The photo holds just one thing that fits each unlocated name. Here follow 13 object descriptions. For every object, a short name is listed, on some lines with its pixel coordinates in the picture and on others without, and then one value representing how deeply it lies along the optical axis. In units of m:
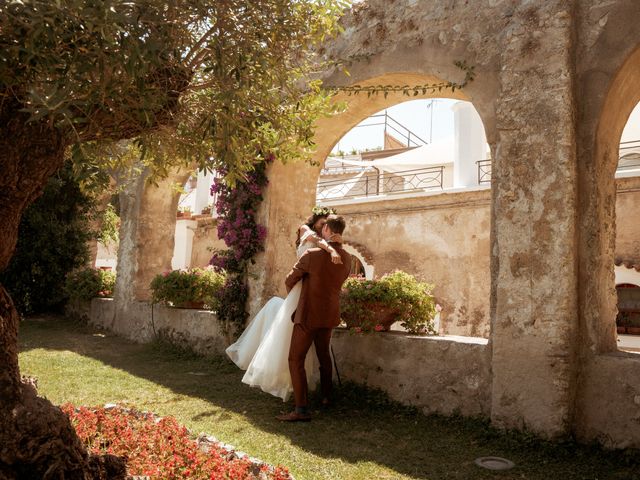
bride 5.25
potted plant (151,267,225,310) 8.62
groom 5.00
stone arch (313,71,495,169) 5.60
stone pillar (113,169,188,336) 10.34
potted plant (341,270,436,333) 5.61
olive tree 2.01
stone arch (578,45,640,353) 4.35
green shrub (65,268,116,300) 11.54
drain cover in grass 3.75
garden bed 3.02
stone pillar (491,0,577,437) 4.24
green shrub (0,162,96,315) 12.05
